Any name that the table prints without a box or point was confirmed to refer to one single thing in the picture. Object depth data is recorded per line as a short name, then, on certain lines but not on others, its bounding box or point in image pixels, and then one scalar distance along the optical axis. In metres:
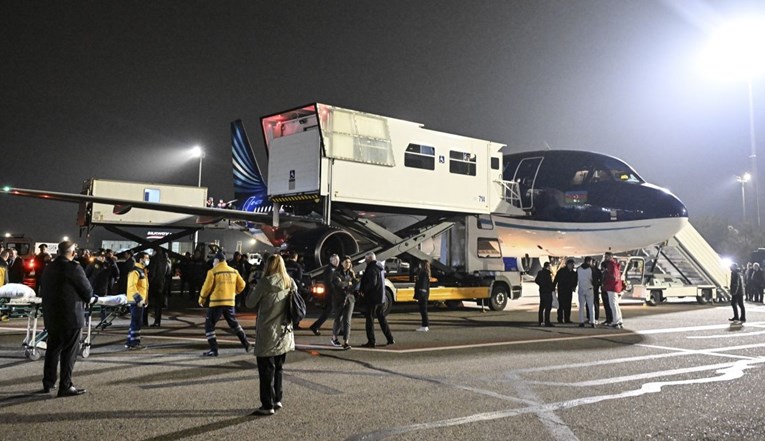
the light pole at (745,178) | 43.09
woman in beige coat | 5.03
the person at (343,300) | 9.12
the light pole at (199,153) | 28.30
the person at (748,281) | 21.64
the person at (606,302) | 12.35
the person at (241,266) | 14.62
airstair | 19.55
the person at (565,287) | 12.75
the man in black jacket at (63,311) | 5.76
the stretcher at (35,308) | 7.62
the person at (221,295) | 8.19
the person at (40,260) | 14.05
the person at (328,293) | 9.52
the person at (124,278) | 10.38
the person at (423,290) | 11.18
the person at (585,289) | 12.37
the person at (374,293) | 9.24
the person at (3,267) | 11.14
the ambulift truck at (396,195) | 13.09
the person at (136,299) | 8.46
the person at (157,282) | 11.56
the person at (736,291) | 13.38
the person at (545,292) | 12.49
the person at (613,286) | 12.06
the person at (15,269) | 13.23
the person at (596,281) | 12.63
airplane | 13.42
